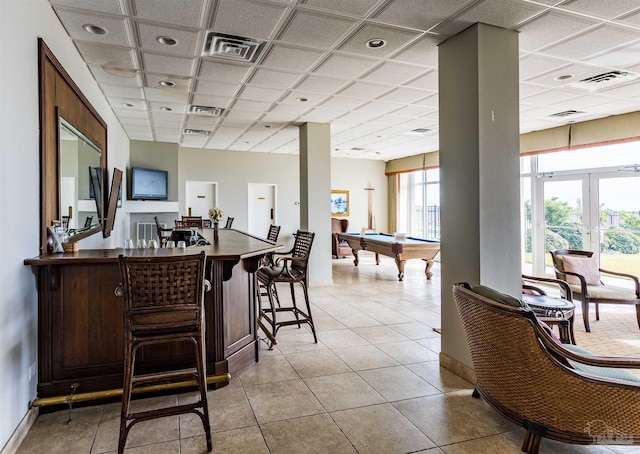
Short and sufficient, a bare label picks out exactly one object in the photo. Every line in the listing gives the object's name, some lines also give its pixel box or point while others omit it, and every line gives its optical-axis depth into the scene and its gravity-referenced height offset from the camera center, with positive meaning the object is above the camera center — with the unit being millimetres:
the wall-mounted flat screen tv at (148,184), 8453 +962
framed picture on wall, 11656 +674
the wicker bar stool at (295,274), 4016 -513
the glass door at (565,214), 6965 +146
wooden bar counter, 2609 -682
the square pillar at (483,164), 3039 +472
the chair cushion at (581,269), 5023 -605
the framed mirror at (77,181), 3195 +447
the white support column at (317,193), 6852 +563
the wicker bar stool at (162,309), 2150 -467
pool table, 7473 -483
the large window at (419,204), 10828 +574
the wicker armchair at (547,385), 1910 -851
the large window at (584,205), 6301 +304
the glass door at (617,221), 6223 +15
